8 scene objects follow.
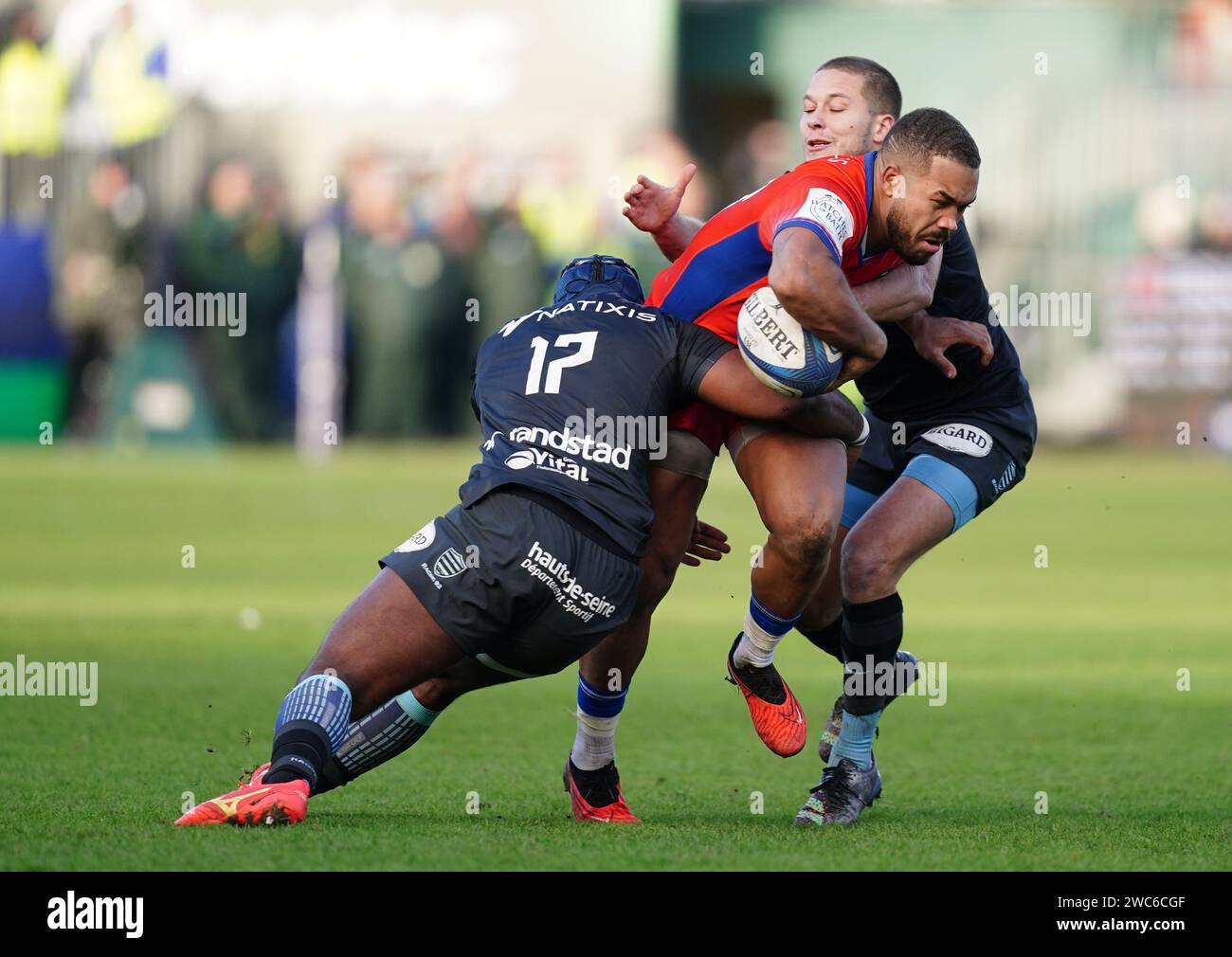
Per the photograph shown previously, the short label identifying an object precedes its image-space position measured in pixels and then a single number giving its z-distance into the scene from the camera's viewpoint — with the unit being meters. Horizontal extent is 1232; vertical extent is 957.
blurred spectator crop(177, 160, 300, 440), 25.06
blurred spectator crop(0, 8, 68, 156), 25.67
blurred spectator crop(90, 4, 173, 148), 25.75
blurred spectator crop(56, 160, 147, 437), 24.80
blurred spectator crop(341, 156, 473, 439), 25.11
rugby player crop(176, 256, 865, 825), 5.98
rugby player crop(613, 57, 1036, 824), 6.95
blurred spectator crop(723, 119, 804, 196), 25.98
